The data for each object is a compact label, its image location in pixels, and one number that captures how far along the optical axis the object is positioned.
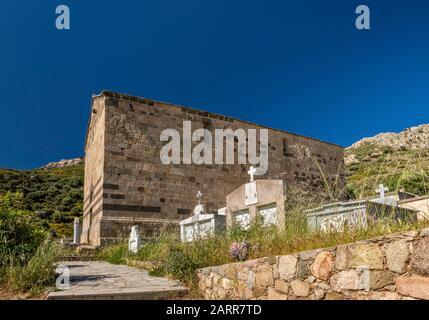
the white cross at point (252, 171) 8.81
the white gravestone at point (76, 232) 14.76
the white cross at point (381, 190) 8.71
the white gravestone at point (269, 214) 6.37
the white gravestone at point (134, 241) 9.98
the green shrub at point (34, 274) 4.95
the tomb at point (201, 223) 8.86
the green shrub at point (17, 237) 5.47
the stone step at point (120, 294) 4.50
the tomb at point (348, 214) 4.00
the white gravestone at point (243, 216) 7.05
